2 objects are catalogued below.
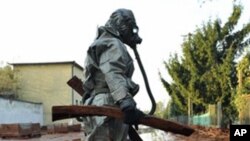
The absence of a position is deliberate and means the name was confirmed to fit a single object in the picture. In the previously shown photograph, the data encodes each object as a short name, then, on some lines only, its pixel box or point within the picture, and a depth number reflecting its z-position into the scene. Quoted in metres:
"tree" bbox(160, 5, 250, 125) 30.69
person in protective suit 3.44
